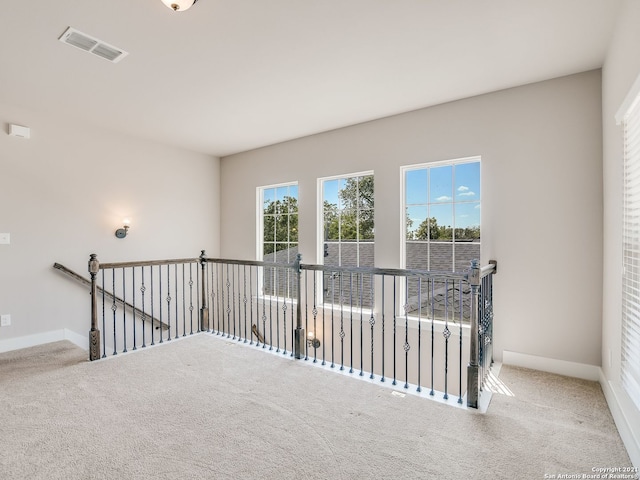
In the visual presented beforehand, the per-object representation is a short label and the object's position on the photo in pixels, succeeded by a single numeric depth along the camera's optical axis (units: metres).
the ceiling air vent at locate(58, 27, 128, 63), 2.36
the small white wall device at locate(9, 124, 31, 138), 3.63
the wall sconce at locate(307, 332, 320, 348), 4.64
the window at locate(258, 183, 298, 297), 5.14
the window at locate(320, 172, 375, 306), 4.33
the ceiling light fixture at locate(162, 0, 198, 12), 1.97
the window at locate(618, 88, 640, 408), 1.85
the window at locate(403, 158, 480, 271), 3.56
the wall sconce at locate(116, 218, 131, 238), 4.55
